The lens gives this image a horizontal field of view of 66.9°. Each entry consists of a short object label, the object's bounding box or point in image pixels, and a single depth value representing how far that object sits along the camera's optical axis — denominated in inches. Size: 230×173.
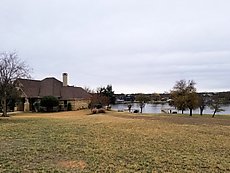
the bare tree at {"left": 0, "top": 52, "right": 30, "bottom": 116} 603.2
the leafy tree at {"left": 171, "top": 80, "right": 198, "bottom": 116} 1143.3
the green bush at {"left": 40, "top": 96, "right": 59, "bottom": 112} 952.0
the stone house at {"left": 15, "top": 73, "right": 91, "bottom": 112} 996.0
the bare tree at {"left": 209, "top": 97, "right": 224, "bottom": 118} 1124.7
